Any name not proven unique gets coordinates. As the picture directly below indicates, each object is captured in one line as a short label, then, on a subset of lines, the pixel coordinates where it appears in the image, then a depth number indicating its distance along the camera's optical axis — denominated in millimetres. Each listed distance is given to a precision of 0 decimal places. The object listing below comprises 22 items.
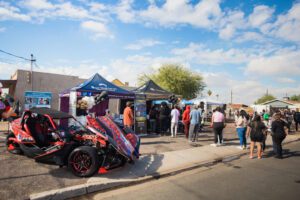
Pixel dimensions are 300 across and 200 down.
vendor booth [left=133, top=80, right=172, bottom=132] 12312
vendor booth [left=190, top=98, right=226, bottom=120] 22125
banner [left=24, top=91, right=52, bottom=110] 12350
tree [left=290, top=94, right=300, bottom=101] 98875
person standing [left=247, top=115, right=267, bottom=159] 7832
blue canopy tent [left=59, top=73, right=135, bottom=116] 10000
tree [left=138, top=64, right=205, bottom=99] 37312
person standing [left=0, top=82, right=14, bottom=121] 4262
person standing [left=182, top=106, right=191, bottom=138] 11398
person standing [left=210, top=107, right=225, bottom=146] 9438
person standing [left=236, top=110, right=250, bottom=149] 9211
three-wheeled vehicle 5156
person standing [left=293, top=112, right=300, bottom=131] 18438
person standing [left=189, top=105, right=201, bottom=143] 10031
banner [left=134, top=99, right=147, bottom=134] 12162
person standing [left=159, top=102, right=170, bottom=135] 12929
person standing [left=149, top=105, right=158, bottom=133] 13406
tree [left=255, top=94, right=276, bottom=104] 93438
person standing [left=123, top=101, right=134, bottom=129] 9477
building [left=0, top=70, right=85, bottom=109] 19922
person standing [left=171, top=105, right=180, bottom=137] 11805
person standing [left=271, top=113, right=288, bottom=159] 8148
